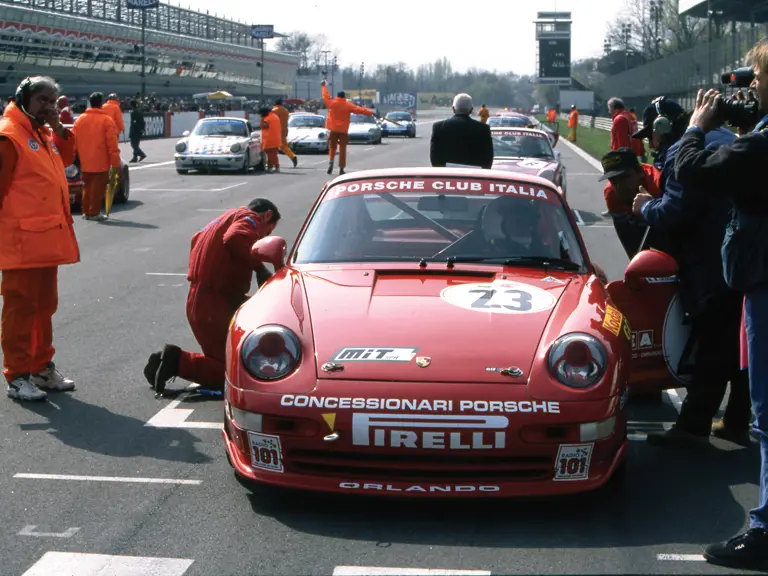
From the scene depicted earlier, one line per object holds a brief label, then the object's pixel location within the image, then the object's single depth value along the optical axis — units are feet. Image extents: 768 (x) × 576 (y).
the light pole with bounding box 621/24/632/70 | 344.08
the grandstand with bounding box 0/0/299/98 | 210.79
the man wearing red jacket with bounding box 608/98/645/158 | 66.23
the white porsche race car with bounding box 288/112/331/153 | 121.80
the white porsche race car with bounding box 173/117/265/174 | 85.15
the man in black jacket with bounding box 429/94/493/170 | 35.65
